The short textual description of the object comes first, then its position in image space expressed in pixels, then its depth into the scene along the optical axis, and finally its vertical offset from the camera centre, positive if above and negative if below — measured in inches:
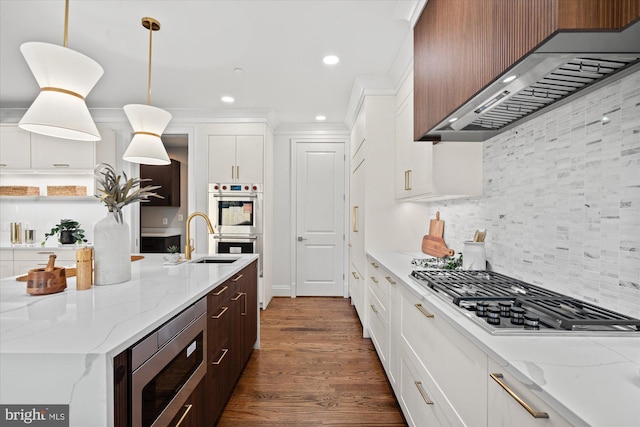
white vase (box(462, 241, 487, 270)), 79.2 -10.7
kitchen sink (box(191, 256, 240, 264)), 105.4 -15.4
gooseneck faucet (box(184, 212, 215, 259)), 99.8 -11.1
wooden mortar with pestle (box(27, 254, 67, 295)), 53.4 -11.4
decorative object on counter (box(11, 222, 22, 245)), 161.3 -9.8
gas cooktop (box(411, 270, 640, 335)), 38.2 -13.5
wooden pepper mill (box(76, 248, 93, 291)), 57.2 -10.1
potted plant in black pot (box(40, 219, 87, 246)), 159.5 -9.6
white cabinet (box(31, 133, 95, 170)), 155.9 +29.9
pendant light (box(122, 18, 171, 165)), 86.3 +23.5
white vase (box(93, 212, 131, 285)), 60.6 -7.0
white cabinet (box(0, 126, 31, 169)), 154.8 +32.1
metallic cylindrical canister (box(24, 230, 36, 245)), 164.1 -11.5
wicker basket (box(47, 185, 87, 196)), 160.6 +12.1
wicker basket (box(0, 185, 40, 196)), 158.1 +11.4
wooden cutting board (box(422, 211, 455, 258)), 102.8 -9.4
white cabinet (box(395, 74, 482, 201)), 83.1 +12.2
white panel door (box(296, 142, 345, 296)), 191.9 +1.9
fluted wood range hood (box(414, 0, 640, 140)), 31.4 +23.2
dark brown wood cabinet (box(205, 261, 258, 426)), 67.2 -31.5
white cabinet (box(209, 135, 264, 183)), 167.5 +29.5
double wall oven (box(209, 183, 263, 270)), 165.2 -2.1
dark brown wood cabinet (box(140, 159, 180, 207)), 215.0 +23.7
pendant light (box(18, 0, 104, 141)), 56.1 +23.6
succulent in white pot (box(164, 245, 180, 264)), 92.9 -12.6
